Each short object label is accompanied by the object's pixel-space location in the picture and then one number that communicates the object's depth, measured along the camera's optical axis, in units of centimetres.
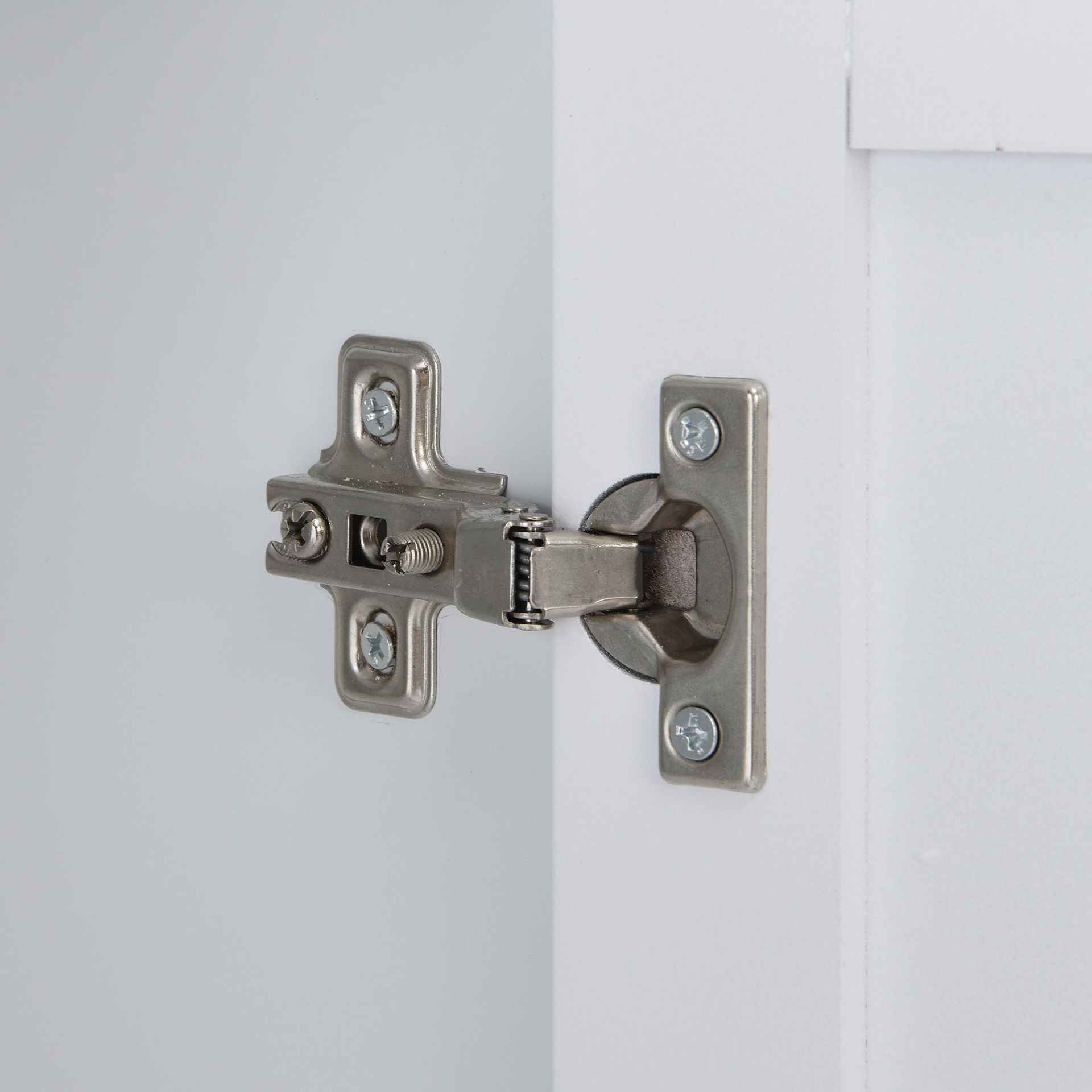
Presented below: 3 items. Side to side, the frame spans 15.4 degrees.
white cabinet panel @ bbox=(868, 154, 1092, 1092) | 68
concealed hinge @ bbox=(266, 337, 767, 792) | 69
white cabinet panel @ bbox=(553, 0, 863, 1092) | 68
